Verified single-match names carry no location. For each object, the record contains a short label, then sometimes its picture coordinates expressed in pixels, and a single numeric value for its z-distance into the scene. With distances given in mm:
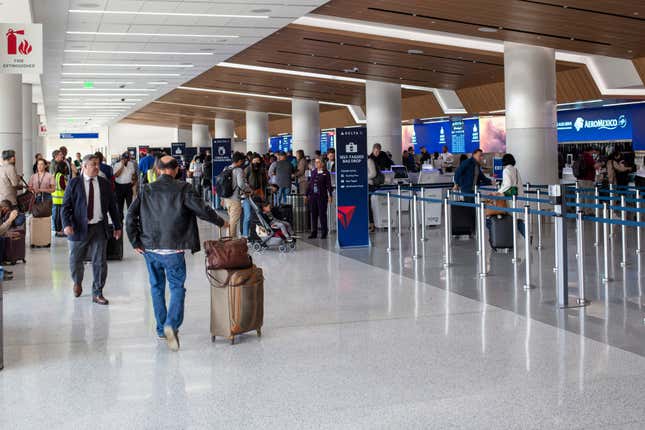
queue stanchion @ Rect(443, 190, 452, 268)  12047
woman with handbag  15555
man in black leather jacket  7070
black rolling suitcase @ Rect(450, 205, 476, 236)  15273
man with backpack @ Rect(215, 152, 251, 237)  15047
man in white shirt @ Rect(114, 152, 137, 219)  17423
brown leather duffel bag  7188
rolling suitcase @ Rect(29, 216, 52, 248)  15883
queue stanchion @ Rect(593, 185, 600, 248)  12962
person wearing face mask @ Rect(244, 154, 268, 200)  16562
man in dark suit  9266
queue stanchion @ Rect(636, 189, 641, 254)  12865
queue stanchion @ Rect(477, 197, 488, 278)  10969
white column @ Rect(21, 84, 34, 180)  28656
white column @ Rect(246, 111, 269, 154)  46500
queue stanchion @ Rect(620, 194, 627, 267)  11516
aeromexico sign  28453
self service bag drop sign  14812
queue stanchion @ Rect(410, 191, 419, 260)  13094
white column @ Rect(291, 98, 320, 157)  37156
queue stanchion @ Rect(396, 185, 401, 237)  14769
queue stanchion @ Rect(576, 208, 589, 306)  8766
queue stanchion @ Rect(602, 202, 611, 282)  10274
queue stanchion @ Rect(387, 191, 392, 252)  14202
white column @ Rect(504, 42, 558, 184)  19266
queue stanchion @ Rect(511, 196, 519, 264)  11836
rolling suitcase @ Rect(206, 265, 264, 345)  7176
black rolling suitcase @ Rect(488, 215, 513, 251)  11898
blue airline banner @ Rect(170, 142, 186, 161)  39628
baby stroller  14625
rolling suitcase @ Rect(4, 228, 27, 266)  13016
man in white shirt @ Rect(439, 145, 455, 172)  29833
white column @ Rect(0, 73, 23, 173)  18141
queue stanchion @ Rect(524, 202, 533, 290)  9891
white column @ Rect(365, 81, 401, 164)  28391
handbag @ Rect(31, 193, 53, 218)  15398
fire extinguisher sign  12461
